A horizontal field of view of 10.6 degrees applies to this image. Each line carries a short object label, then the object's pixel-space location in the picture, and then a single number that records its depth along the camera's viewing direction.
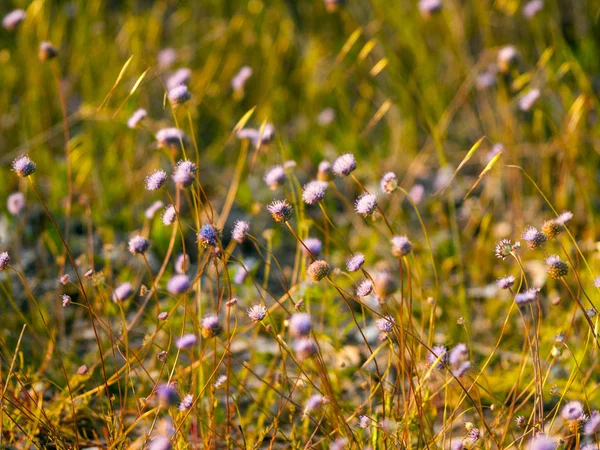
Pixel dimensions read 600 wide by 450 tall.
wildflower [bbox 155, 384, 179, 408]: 1.83
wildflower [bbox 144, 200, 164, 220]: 2.02
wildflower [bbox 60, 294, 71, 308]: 1.92
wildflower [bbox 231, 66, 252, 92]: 2.23
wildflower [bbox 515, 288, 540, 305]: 1.89
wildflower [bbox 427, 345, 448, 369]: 1.92
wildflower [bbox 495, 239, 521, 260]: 1.90
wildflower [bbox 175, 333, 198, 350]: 1.90
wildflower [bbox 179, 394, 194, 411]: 1.90
